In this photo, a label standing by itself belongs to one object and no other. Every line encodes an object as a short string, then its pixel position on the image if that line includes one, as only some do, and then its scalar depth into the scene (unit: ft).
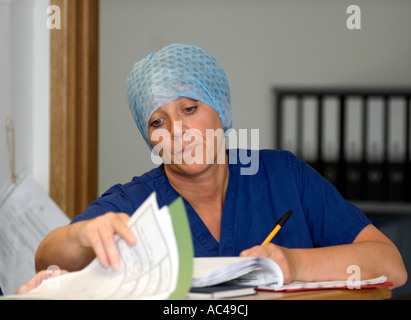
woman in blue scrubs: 8.39
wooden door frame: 13.02
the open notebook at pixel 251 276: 5.64
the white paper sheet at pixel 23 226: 12.02
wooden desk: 5.63
